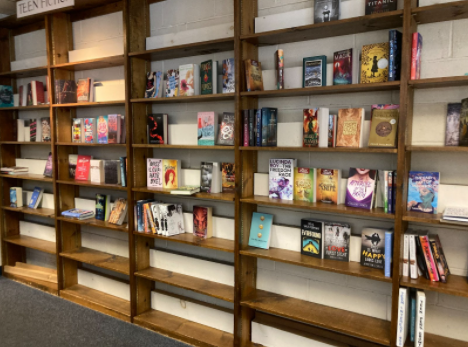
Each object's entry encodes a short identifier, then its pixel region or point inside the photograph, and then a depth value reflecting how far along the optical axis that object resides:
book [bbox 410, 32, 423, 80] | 1.88
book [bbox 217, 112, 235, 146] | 2.59
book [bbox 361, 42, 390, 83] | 2.03
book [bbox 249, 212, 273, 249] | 2.50
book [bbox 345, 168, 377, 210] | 2.12
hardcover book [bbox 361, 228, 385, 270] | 2.12
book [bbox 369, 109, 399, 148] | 1.97
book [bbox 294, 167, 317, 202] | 2.32
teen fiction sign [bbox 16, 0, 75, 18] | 2.90
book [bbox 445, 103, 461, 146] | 1.95
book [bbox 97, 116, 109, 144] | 3.20
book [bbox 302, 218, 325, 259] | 2.32
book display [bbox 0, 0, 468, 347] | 1.99
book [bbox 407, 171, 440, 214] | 1.99
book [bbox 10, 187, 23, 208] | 3.98
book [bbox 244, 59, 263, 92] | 2.38
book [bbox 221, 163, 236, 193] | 2.65
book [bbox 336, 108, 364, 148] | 2.11
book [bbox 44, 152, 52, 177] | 3.71
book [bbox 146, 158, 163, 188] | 2.93
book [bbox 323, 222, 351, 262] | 2.26
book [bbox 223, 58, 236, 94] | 2.52
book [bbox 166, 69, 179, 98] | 2.80
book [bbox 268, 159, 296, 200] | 2.39
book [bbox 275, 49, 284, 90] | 2.31
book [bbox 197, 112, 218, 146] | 2.64
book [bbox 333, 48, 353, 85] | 2.15
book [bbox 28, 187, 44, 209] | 3.91
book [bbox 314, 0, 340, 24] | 2.18
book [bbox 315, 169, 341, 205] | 2.26
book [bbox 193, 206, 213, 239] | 2.78
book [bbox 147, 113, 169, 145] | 2.92
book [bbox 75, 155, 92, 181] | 3.42
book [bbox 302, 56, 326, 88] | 2.23
